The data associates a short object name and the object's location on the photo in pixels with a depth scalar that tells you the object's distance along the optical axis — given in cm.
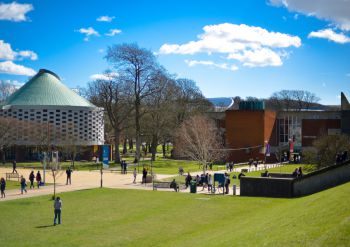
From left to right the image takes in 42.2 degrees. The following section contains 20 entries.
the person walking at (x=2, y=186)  3103
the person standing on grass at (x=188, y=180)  3619
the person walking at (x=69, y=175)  3894
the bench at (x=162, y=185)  3586
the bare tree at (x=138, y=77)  6284
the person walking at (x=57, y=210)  2147
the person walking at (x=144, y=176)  3872
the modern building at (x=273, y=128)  6906
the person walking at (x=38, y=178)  3647
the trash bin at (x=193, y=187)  3272
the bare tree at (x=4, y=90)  11058
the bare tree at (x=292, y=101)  11919
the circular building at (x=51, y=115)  6800
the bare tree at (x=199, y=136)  5568
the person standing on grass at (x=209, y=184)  3318
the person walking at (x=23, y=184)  3278
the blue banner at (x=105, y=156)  4166
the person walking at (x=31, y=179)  3594
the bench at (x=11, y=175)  4327
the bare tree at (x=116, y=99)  6462
